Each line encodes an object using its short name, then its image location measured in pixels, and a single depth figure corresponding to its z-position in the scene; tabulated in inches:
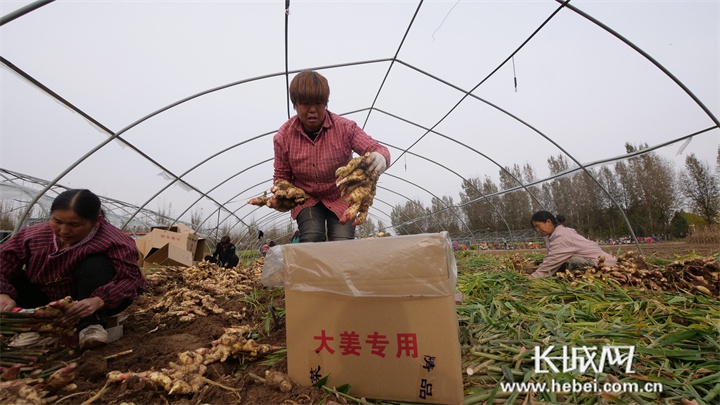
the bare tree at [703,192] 396.8
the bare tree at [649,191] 365.1
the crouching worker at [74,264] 67.6
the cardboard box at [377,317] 46.4
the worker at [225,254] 269.6
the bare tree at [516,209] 556.4
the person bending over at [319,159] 77.9
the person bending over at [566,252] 140.5
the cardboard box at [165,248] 186.2
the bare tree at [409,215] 564.5
